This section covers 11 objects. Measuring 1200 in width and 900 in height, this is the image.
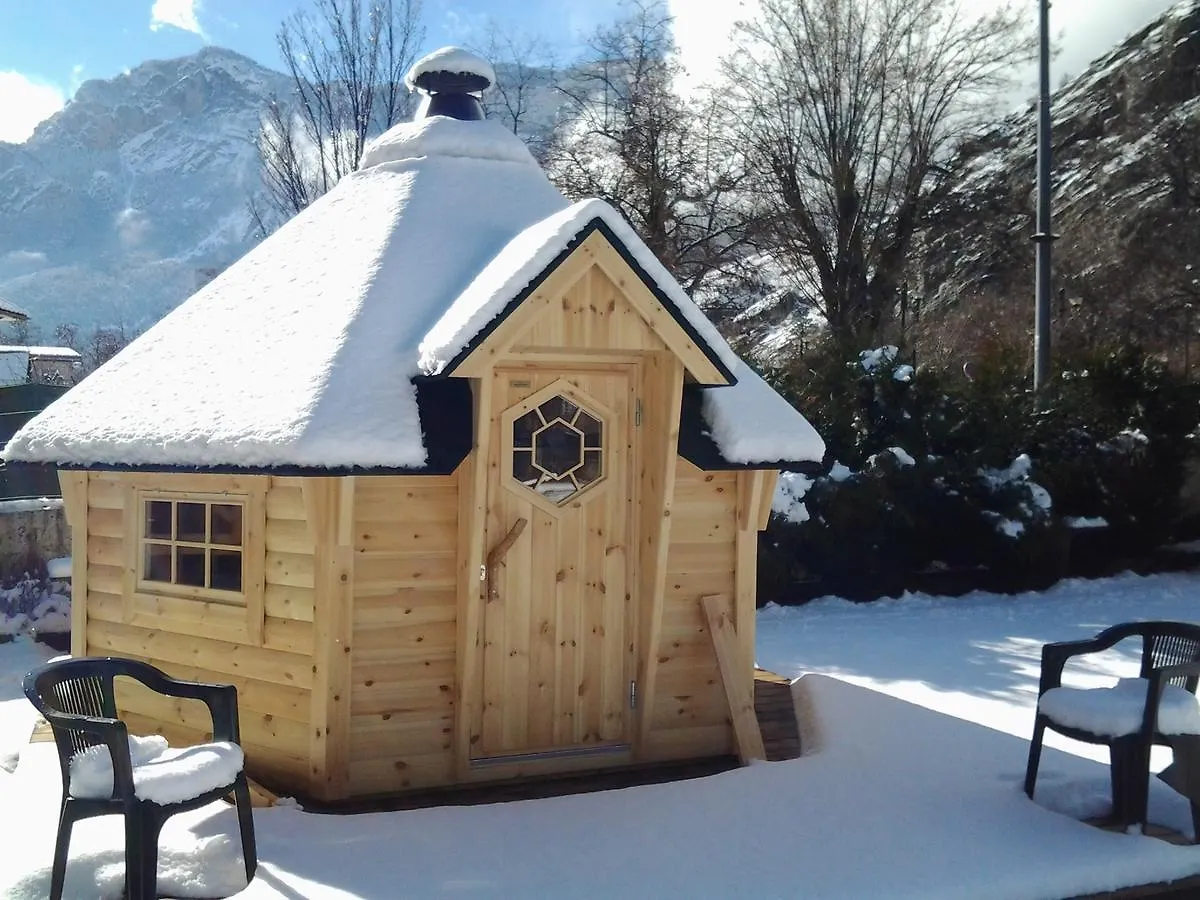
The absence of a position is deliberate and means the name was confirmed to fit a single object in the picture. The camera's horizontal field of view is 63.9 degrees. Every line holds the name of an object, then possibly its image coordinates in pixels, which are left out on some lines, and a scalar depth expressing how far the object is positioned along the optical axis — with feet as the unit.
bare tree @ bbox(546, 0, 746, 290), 57.72
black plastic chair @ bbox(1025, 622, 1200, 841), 14.58
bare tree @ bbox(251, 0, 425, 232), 57.11
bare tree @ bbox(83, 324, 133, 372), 129.59
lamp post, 45.73
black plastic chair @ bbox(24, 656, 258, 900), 11.57
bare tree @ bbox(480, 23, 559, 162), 66.85
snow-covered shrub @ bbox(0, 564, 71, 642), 33.55
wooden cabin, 15.92
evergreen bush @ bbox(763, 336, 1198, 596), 37.01
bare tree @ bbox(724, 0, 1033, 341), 60.03
